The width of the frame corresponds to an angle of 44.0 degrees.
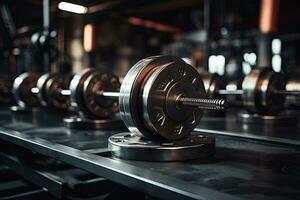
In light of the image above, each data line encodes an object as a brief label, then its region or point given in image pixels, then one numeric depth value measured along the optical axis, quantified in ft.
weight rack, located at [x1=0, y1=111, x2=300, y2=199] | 2.18
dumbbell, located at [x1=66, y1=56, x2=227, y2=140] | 3.07
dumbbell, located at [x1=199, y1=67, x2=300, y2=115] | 5.48
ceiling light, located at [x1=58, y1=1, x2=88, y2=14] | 6.95
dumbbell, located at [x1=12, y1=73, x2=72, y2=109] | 6.91
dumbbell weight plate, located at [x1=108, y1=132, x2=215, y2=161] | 3.03
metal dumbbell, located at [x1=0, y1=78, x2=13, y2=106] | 10.09
